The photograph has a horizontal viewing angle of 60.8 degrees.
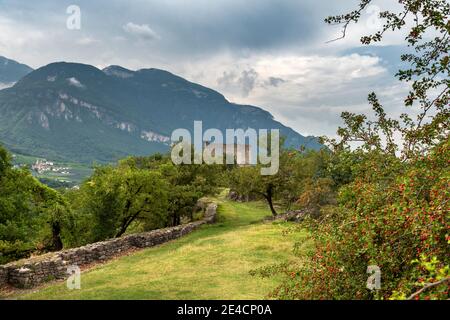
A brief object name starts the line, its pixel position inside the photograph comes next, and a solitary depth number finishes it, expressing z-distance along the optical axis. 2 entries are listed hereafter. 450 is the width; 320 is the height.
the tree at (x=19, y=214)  22.94
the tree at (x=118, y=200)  33.31
